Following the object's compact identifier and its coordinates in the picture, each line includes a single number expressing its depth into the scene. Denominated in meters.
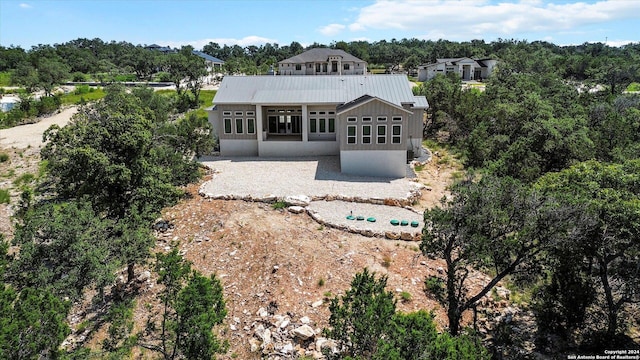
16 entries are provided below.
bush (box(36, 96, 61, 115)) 44.38
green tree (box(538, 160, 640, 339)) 9.88
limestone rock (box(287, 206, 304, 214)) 18.92
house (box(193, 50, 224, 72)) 94.03
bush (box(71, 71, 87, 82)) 79.75
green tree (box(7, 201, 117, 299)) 11.05
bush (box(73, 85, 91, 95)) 58.99
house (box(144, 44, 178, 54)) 154.50
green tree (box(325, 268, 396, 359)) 8.88
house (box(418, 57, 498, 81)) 72.63
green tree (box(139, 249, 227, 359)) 8.73
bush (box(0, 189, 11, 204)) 22.67
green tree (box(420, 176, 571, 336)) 10.20
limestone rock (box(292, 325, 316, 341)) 11.99
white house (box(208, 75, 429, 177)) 26.38
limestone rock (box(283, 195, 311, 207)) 19.55
